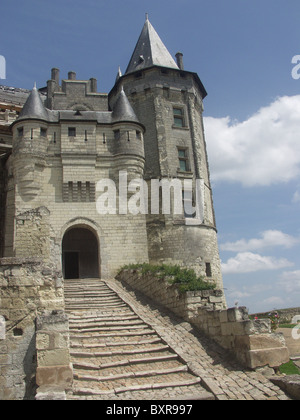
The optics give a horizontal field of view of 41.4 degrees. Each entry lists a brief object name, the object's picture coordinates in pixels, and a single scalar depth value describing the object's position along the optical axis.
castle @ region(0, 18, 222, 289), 17.20
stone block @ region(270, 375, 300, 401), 5.99
